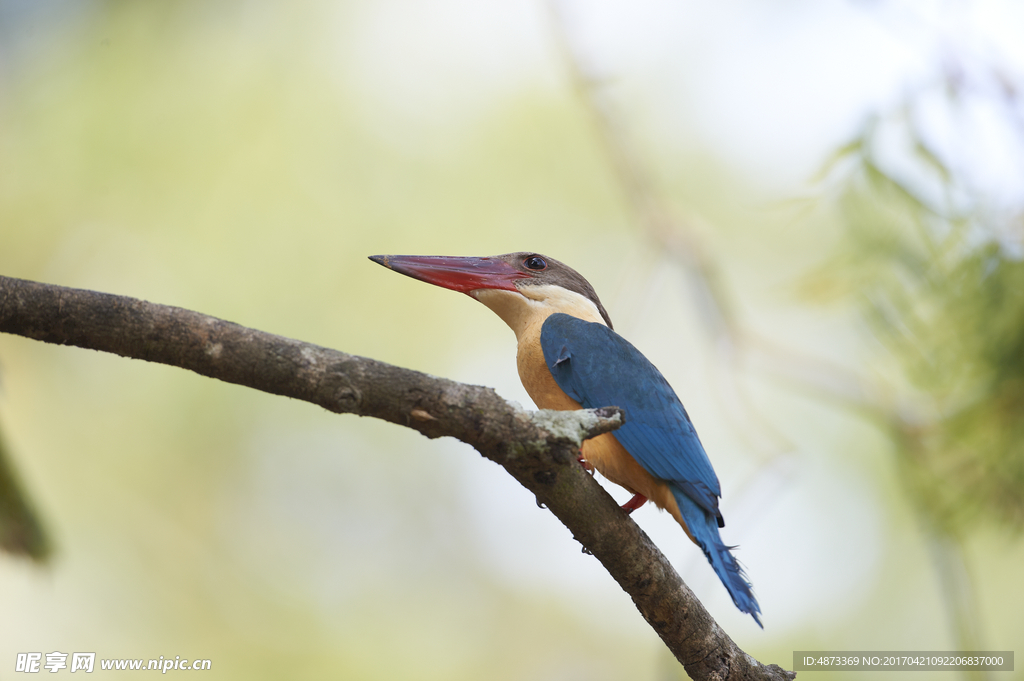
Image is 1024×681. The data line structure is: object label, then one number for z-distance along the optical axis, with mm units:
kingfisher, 7171
